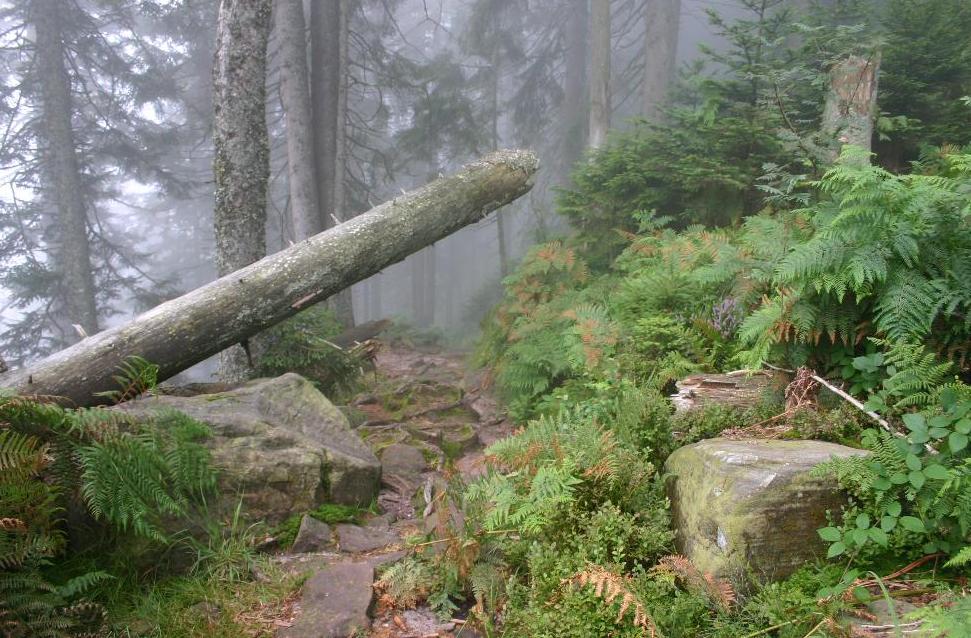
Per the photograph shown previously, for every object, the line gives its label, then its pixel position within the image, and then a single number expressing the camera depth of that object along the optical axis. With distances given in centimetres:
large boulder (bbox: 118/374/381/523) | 446
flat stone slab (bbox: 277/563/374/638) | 331
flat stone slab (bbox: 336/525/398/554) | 442
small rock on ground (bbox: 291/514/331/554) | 432
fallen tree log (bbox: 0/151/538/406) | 490
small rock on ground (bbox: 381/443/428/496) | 564
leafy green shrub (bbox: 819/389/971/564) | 253
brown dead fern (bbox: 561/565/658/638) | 269
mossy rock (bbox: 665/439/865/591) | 291
